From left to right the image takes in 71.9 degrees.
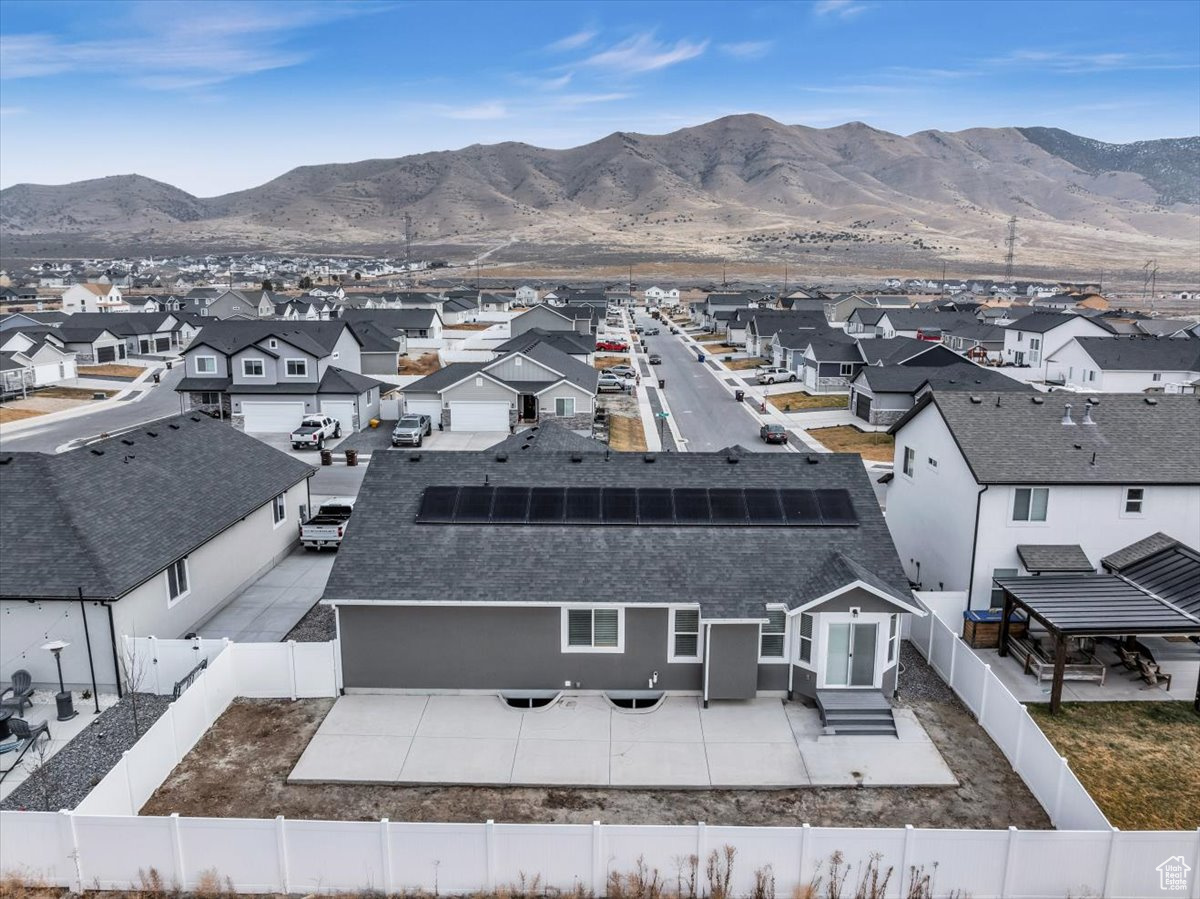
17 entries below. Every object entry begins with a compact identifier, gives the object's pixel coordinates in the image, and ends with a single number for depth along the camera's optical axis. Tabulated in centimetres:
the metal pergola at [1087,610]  2027
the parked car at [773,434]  5203
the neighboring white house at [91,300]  12825
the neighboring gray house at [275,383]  5456
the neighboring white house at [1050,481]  2503
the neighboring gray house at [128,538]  2017
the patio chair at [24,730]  1792
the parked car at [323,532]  3108
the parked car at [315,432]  4981
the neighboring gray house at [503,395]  5475
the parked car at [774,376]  7735
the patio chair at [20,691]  1931
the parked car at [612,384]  6956
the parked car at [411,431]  5000
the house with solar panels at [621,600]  2003
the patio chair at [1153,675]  2153
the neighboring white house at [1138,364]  6619
